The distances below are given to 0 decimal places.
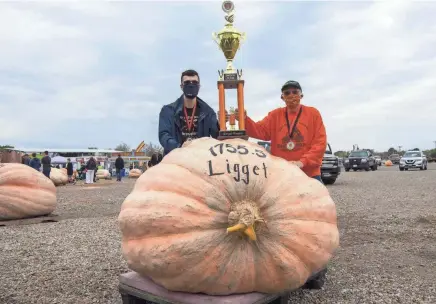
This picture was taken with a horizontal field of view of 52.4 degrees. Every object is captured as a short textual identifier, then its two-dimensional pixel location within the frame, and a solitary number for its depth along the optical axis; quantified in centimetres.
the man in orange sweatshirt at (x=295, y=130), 448
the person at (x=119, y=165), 2695
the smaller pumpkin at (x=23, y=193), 821
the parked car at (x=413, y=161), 3381
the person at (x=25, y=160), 2250
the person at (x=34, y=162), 1902
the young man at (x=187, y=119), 408
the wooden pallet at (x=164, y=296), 291
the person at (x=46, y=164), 1975
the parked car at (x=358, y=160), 3462
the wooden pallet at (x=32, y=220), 805
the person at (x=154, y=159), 2132
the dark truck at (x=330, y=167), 1798
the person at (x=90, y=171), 2424
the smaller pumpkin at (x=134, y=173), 3136
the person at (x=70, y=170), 2712
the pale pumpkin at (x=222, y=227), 281
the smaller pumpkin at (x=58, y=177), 2259
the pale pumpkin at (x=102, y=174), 3083
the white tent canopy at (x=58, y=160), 4106
